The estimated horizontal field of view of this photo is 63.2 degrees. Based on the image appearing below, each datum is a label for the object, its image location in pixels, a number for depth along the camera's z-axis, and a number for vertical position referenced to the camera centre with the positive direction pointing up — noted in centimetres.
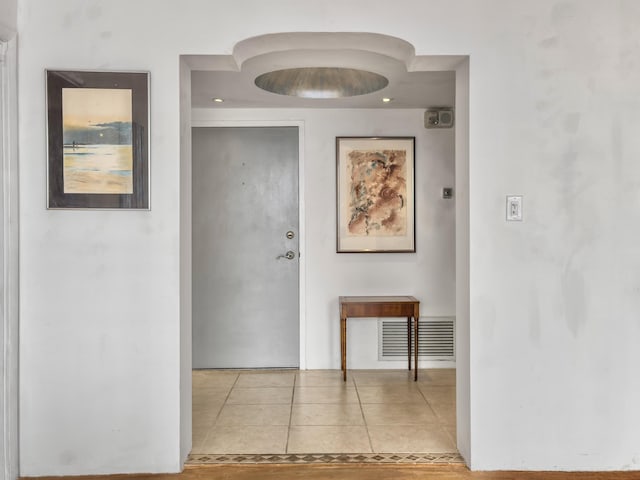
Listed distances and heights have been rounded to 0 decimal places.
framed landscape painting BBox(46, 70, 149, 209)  243 +44
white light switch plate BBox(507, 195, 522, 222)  252 +12
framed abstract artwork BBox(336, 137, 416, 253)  437 +27
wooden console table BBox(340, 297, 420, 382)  403 -60
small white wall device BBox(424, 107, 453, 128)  433 +96
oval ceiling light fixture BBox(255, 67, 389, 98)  368 +112
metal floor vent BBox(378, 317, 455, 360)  440 -90
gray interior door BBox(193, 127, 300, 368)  440 -23
